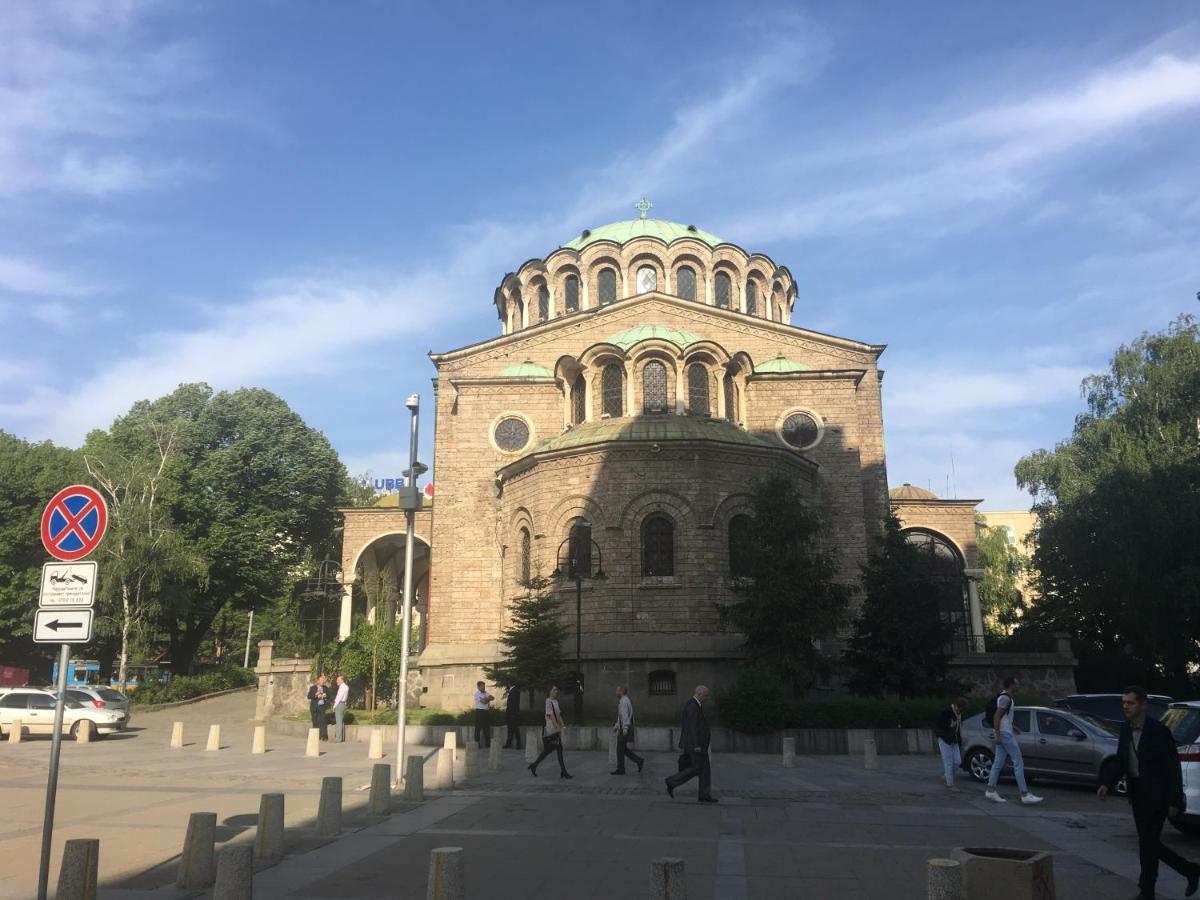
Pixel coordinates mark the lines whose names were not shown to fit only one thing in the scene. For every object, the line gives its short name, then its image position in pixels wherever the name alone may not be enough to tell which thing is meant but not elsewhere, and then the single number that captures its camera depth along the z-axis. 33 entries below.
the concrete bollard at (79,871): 6.34
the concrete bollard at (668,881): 5.47
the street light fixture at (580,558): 24.09
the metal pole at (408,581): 14.86
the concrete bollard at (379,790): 11.05
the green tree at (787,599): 21.08
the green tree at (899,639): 23.25
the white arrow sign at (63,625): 7.06
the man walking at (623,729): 15.22
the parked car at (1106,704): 20.30
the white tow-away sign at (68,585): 7.20
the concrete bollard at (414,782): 12.20
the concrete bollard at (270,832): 8.57
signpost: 6.97
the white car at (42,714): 23.92
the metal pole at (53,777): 6.28
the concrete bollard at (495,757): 16.08
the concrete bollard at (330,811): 9.66
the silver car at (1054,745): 13.70
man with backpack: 12.55
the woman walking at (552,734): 14.66
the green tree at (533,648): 21.67
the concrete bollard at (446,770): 13.37
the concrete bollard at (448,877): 5.88
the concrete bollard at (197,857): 7.51
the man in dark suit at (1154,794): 6.95
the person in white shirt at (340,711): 22.11
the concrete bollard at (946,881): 5.31
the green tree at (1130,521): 28.50
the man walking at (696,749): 12.20
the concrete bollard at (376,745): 17.72
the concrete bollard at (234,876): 6.18
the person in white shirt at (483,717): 19.45
